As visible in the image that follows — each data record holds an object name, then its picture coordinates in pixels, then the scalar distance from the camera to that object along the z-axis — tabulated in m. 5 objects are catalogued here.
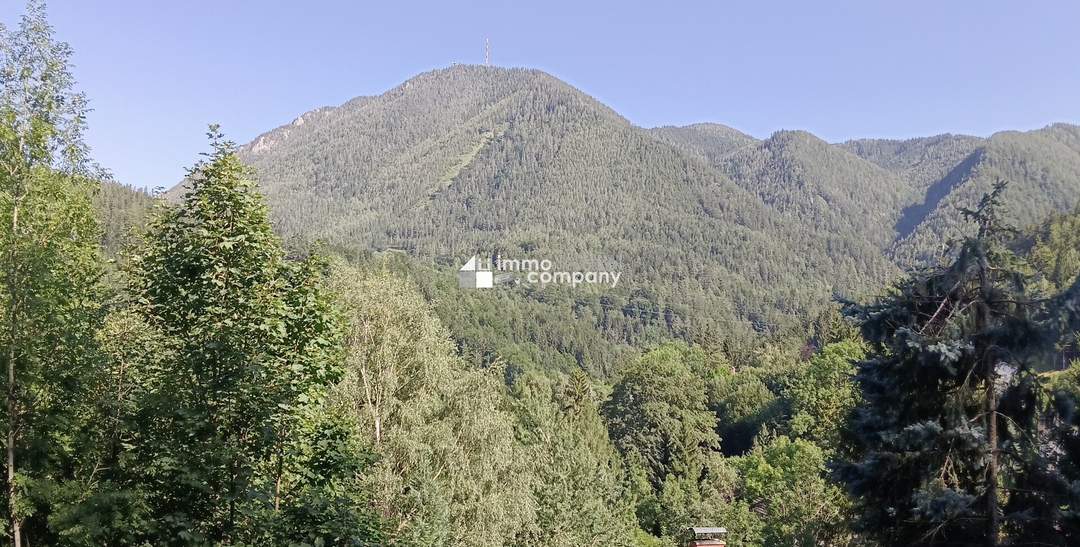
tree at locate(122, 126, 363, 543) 9.34
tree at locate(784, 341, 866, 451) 45.72
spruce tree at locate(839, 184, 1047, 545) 10.70
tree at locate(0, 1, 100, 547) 9.71
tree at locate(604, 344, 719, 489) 56.53
